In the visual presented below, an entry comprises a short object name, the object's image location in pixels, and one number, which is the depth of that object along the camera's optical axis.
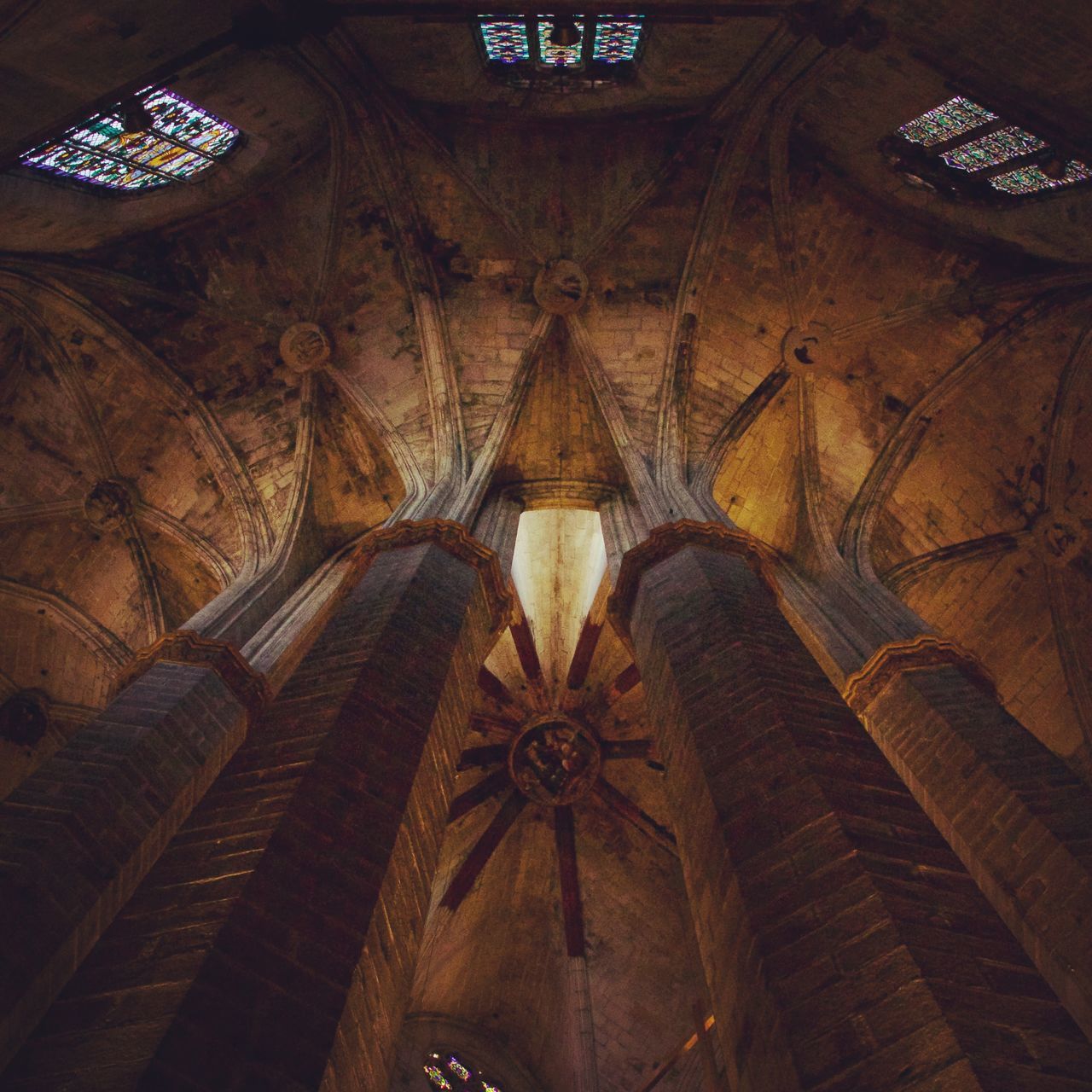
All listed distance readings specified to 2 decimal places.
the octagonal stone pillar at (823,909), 2.85
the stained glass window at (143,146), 9.41
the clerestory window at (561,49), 10.96
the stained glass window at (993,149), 9.90
